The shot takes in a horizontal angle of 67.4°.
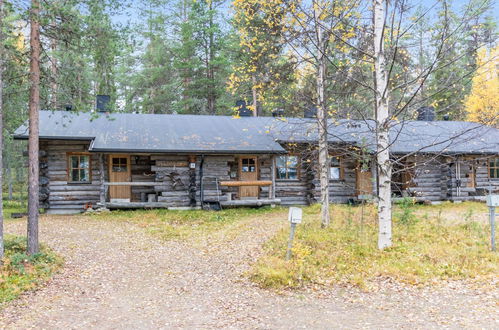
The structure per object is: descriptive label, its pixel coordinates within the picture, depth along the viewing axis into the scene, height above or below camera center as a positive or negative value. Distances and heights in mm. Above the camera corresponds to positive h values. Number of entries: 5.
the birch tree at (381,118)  7898 +1095
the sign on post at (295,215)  7596 -911
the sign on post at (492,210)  8398 -953
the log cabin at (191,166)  15500 +221
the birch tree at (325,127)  10656 +1211
